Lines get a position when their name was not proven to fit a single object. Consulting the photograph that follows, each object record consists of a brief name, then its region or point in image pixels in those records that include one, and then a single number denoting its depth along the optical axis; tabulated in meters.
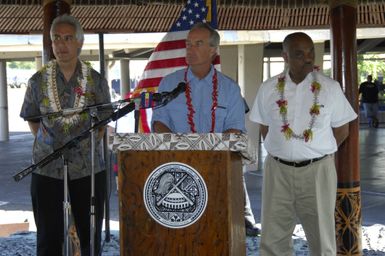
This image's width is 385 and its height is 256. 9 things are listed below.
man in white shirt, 4.40
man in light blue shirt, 3.98
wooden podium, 3.28
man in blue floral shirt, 4.05
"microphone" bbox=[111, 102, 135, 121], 3.40
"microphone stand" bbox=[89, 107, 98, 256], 3.62
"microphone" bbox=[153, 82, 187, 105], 3.37
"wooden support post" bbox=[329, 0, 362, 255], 5.36
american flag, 6.00
